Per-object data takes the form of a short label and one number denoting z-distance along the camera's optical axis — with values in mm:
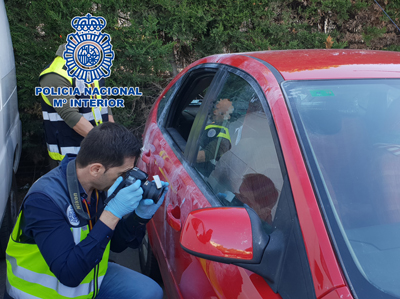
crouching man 1470
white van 2609
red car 997
